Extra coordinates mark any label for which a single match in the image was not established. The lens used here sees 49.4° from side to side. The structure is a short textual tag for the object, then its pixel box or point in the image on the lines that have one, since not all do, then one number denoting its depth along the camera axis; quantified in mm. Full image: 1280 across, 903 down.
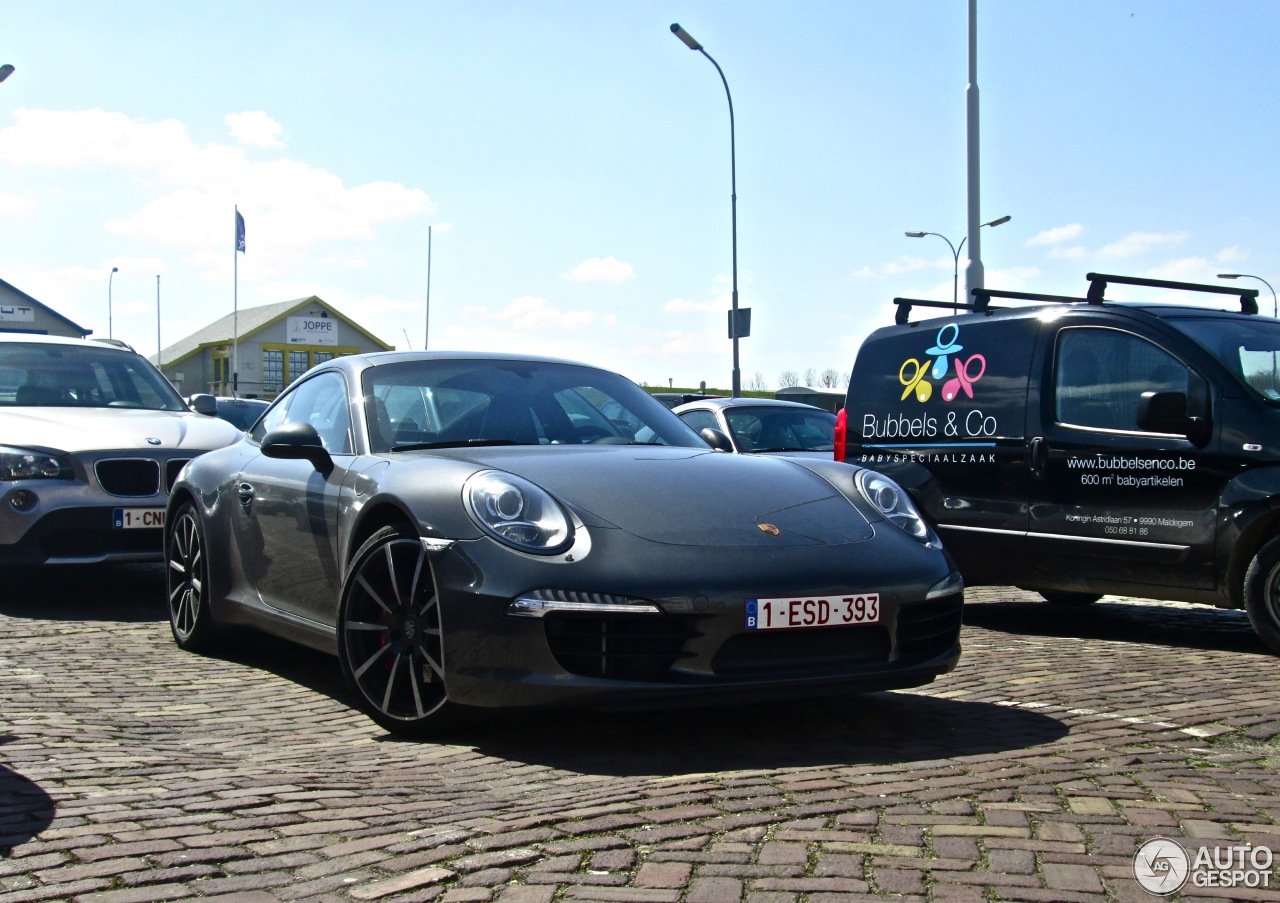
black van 6523
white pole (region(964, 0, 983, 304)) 17938
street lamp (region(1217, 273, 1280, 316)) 44531
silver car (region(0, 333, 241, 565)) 7887
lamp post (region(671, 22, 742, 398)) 25672
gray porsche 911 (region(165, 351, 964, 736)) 4043
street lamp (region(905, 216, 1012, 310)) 37312
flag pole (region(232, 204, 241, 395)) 61594
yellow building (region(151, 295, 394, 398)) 76750
